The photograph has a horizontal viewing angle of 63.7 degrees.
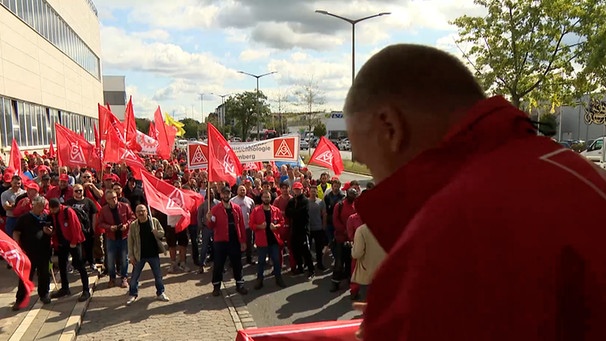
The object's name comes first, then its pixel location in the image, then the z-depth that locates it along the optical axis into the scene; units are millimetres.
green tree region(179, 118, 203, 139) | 98900
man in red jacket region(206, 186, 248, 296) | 9188
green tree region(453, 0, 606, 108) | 17688
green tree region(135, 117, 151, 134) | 86881
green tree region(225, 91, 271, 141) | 74906
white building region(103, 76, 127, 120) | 89125
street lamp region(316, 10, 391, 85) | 26325
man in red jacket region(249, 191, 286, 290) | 9641
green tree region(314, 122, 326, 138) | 67188
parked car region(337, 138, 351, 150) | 59597
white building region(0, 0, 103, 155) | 22797
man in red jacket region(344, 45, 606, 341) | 814
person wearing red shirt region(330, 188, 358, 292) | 9359
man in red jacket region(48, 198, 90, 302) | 8734
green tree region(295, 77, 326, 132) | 54350
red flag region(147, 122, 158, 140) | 21286
